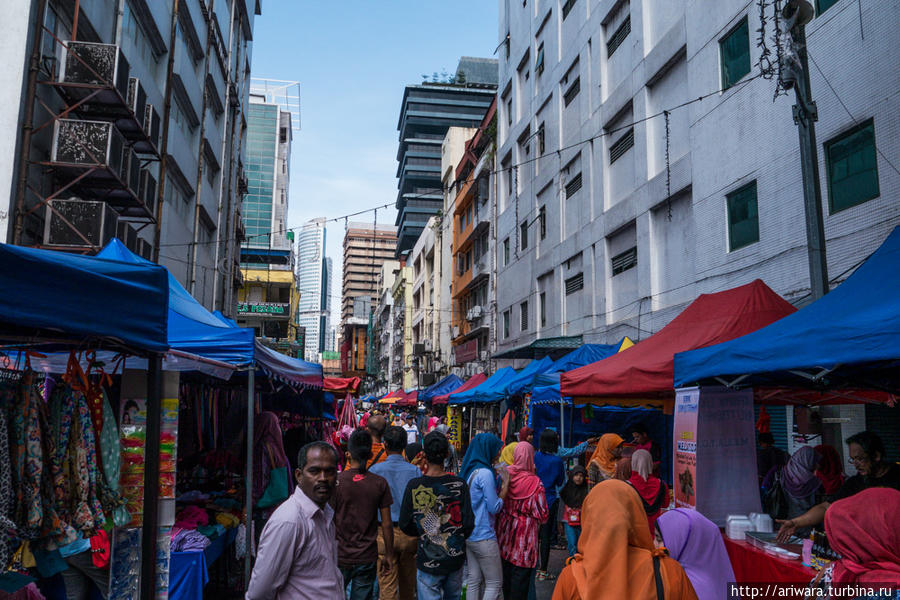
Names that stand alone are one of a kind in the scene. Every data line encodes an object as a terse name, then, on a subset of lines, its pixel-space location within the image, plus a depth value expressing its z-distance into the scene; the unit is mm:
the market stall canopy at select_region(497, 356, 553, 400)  14259
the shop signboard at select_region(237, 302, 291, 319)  57219
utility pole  8312
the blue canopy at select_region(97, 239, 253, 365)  6176
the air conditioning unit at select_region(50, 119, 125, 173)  13094
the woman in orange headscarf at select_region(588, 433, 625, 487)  7973
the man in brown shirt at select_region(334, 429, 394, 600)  5379
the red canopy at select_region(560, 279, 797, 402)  7444
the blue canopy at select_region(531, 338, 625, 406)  12469
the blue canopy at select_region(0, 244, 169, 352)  3285
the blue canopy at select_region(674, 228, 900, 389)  4422
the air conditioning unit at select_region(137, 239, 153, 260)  18594
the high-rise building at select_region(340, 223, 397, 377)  148500
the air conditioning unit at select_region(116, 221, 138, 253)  15500
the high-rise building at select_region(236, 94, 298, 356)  58000
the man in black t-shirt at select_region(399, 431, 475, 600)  5352
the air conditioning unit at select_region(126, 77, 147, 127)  15812
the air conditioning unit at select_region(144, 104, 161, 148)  17511
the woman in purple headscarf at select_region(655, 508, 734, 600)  3684
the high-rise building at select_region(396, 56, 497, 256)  97500
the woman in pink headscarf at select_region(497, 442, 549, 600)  6195
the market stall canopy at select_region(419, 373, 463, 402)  25938
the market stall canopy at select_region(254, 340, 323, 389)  7755
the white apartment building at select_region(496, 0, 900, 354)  9664
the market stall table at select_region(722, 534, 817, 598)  4602
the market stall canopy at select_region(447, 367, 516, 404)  17547
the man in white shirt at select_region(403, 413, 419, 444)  17092
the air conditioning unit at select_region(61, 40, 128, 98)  13156
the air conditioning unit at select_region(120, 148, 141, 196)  15062
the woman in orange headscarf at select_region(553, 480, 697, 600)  3160
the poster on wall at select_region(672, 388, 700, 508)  6090
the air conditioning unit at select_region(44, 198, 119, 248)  13055
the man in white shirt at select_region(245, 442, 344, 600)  3357
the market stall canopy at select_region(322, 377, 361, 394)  17969
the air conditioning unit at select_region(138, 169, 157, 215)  16766
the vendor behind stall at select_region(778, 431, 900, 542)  5469
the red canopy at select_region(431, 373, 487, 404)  22828
